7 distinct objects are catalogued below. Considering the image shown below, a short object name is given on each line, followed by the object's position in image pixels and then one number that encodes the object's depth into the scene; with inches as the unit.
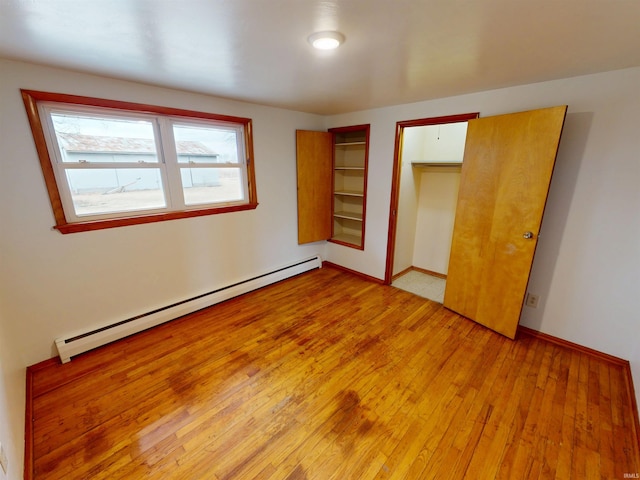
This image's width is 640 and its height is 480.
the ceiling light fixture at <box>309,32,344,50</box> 53.1
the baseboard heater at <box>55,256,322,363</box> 84.0
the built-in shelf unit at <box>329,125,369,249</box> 152.4
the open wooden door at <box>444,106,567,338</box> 81.4
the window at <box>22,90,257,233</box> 76.6
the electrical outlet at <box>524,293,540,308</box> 94.7
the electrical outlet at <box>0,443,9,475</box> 38.1
